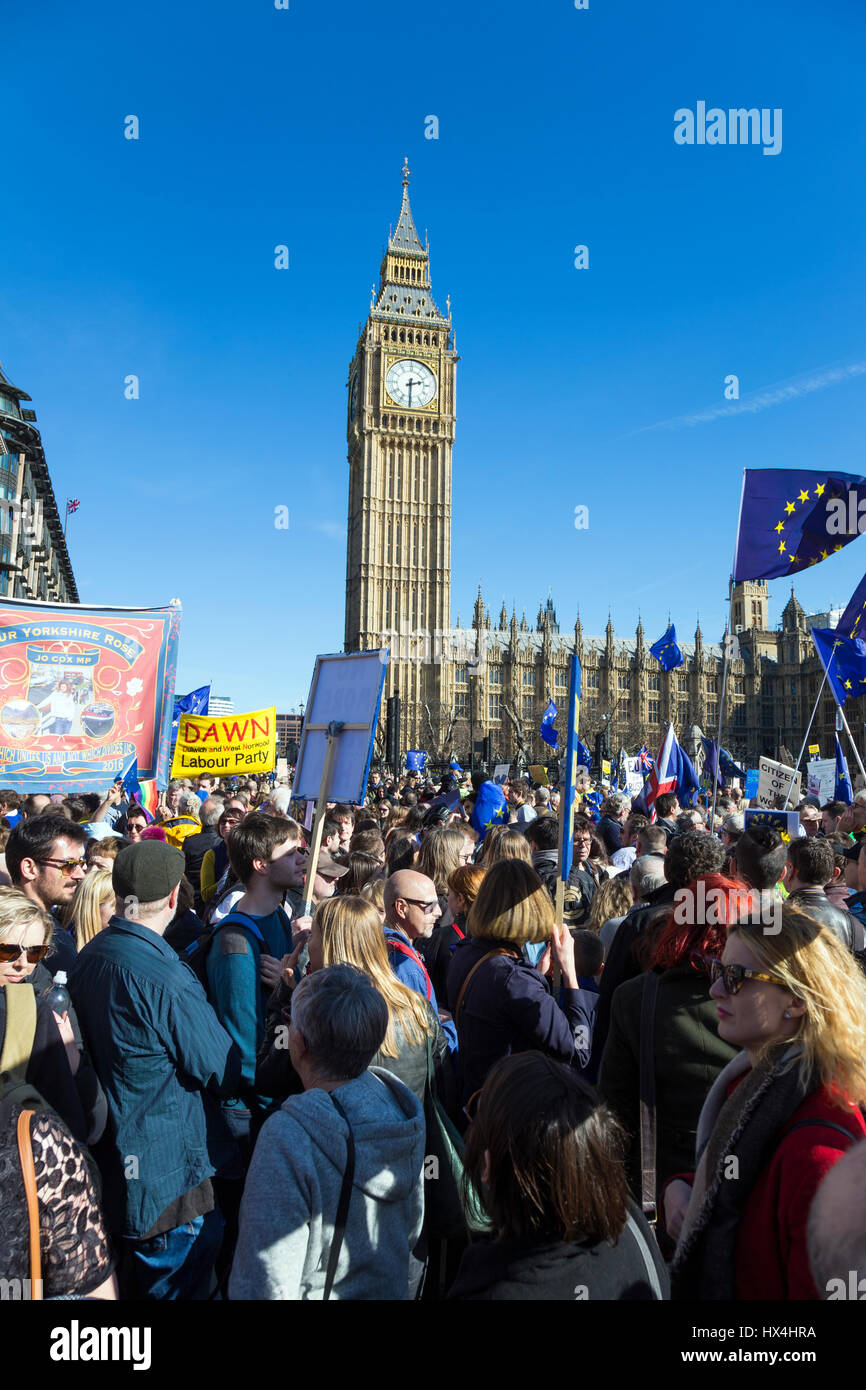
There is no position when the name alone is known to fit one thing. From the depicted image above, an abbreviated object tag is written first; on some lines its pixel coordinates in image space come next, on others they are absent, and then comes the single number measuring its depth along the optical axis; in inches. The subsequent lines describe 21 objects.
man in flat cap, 108.4
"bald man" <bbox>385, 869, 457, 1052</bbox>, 144.9
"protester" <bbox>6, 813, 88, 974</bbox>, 160.1
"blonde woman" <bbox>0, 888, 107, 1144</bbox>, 96.9
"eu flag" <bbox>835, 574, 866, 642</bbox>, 469.7
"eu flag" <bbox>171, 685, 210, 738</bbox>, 553.9
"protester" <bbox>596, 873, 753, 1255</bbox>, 111.4
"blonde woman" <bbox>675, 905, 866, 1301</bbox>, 74.2
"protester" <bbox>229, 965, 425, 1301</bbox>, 78.3
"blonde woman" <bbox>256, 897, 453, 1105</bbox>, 109.3
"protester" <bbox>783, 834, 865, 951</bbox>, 183.3
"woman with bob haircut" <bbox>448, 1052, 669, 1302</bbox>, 67.1
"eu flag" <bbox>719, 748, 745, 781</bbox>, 819.6
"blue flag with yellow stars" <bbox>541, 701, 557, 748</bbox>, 815.5
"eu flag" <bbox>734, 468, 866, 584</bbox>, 354.0
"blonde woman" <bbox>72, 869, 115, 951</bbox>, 154.6
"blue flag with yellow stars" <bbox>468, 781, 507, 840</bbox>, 430.9
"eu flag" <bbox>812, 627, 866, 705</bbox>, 485.1
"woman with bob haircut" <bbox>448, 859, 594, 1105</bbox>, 125.8
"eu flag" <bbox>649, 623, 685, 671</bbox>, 893.8
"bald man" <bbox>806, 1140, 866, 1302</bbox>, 58.4
